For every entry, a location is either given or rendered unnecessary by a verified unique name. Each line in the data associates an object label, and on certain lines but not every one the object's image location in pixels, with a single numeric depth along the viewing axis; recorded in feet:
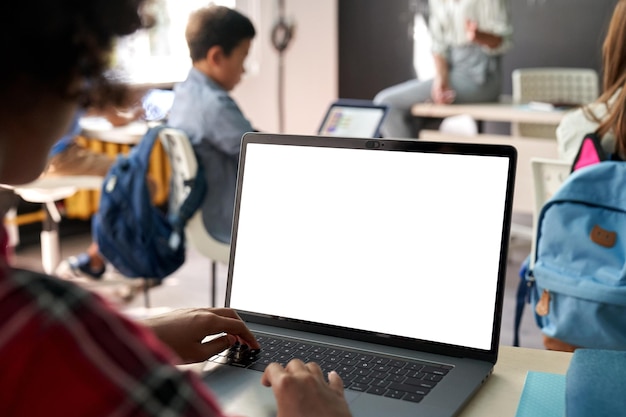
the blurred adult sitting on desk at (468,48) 14.26
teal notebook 2.81
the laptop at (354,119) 8.98
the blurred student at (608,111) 5.65
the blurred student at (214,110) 8.61
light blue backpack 5.00
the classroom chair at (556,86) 15.12
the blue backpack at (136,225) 9.12
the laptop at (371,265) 3.10
